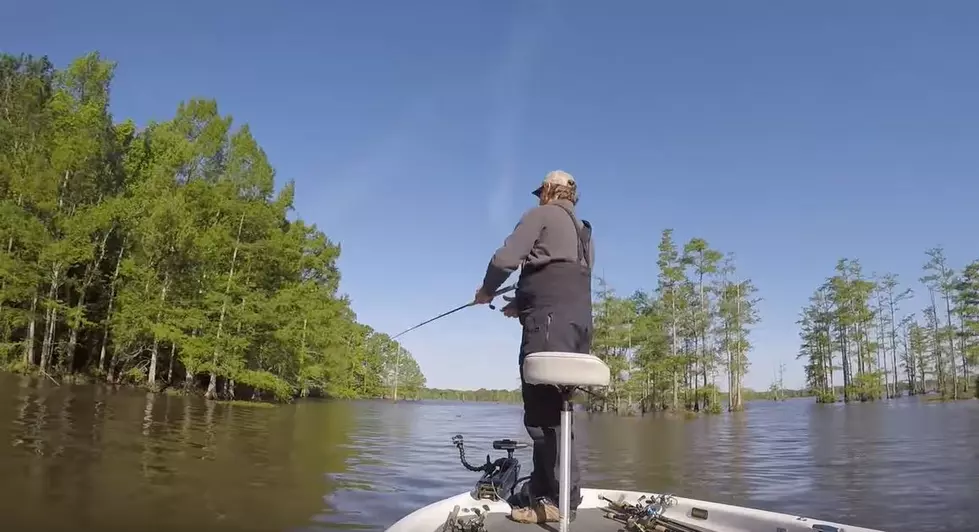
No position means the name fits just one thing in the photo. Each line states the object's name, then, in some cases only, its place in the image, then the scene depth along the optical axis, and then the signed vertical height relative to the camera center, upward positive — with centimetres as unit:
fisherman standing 320 +37
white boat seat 248 -3
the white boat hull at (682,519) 321 -94
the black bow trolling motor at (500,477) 402 -86
